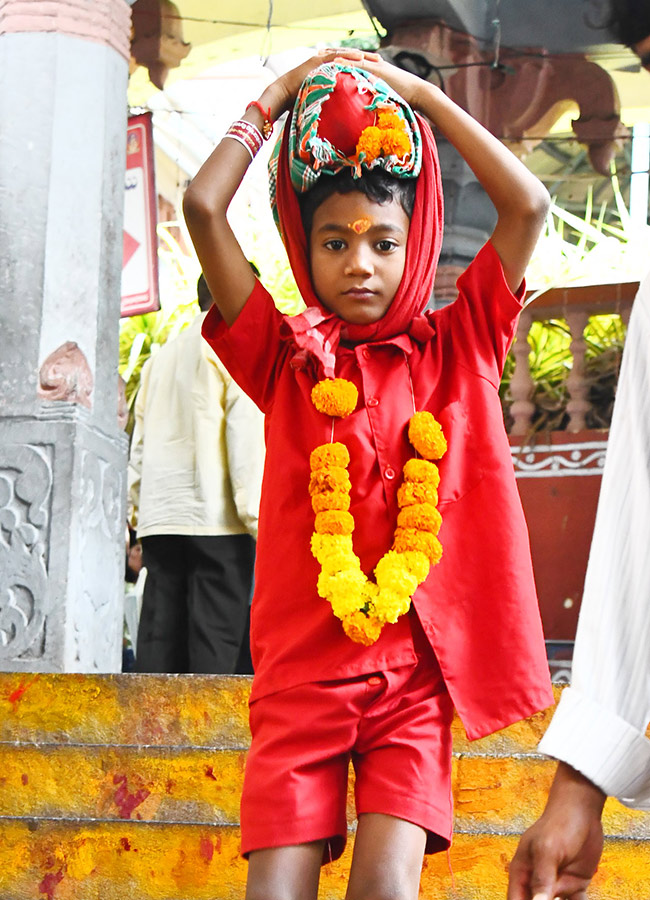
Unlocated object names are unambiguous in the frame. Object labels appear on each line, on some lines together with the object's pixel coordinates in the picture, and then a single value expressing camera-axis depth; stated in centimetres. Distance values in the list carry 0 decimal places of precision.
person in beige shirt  993
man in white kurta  287
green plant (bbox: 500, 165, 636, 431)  1385
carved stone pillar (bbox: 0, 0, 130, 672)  900
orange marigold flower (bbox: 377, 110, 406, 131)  519
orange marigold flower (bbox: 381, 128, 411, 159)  511
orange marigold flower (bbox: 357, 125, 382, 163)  510
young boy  451
